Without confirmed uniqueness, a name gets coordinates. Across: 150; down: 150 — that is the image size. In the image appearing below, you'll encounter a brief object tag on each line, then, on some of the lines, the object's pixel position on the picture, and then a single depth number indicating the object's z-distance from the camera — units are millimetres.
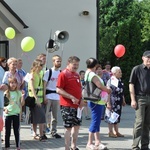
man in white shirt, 13757
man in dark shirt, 11434
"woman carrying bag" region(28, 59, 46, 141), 13249
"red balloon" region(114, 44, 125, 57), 18708
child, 11758
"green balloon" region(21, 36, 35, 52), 16210
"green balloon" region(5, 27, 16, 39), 18761
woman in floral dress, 14514
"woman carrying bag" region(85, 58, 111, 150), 11866
